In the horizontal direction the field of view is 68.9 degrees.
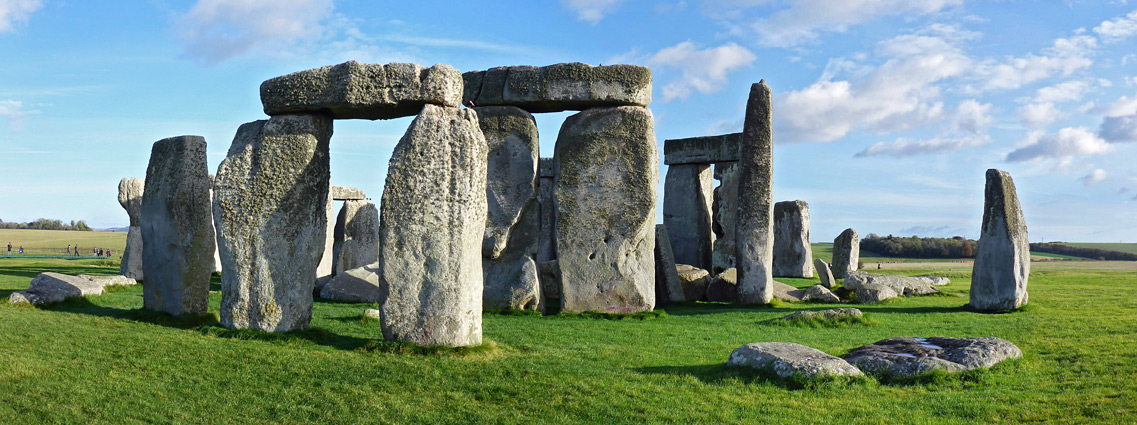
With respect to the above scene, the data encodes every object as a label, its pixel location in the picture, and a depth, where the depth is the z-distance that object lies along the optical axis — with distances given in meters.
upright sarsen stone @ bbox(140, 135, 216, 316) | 11.12
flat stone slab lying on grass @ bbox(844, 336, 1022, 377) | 7.73
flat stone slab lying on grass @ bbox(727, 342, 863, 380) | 7.37
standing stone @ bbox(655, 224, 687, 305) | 15.64
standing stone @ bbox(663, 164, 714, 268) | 20.56
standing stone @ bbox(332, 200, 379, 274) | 21.59
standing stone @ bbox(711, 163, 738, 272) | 21.55
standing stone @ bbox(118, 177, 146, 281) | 18.47
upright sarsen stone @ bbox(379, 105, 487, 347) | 8.55
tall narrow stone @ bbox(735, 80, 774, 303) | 15.46
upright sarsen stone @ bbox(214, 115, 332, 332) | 9.70
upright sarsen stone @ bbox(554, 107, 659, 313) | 13.41
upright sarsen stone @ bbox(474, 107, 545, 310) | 14.16
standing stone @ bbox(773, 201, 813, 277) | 23.78
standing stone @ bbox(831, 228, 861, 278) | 23.33
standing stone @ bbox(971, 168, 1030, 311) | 13.78
